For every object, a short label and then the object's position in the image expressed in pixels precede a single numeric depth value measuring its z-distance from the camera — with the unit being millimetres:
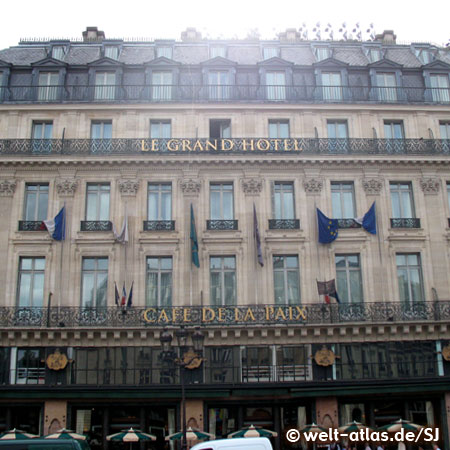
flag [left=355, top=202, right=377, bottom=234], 26062
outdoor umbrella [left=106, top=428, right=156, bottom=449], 21969
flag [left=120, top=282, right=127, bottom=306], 24484
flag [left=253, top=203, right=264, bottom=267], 25172
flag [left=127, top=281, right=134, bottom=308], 24494
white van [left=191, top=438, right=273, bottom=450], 14273
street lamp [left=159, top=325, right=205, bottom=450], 18250
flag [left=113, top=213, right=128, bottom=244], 25391
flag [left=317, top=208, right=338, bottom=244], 25750
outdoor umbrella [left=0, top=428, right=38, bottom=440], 20828
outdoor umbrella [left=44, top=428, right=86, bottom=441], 21703
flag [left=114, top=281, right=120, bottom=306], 24303
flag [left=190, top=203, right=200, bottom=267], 25141
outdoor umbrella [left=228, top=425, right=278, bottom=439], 21625
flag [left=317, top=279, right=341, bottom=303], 24225
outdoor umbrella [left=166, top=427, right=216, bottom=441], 21781
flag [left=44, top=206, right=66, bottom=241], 25484
